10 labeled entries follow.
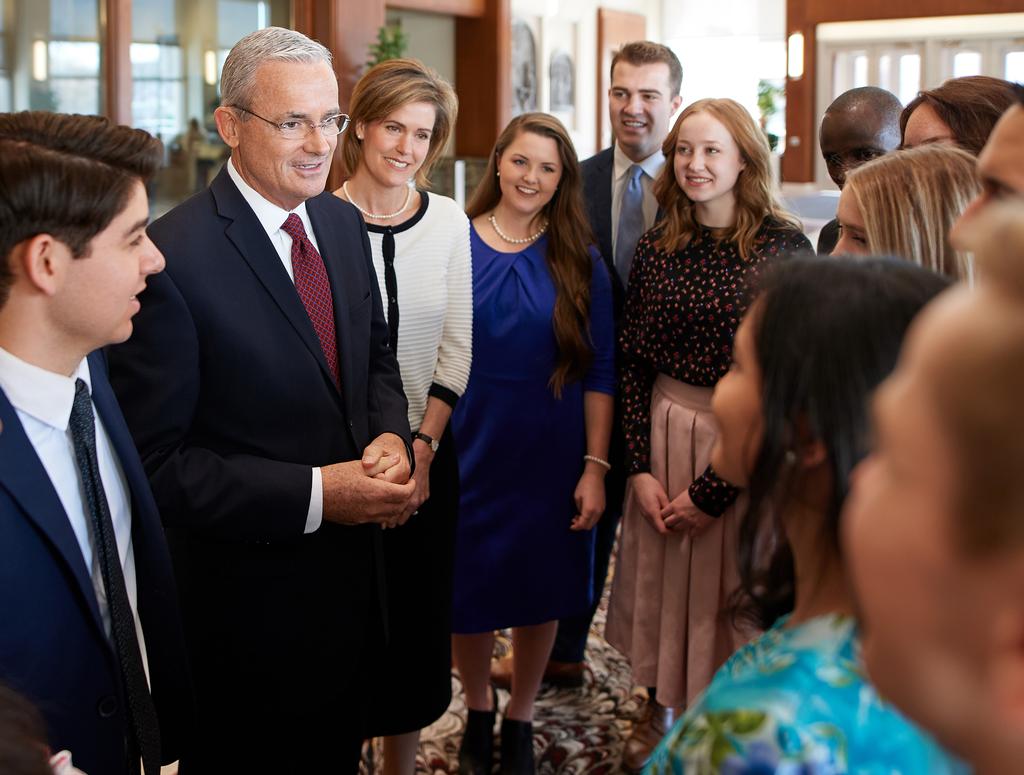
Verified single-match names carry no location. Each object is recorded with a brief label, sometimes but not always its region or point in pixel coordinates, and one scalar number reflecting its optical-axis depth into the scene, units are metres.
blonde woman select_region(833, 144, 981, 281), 1.83
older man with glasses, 2.13
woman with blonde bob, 2.91
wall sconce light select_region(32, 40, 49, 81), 6.35
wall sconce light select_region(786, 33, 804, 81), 5.92
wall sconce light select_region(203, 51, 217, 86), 7.48
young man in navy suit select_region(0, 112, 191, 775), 1.56
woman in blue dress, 3.26
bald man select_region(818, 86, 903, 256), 3.35
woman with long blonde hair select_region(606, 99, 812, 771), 2.97
